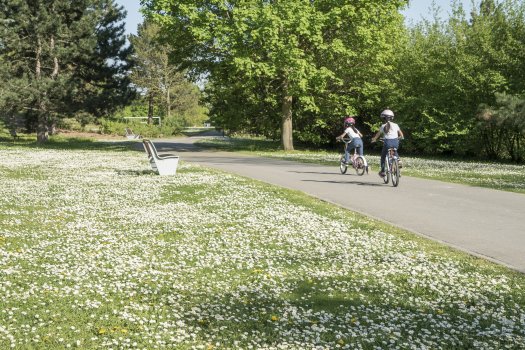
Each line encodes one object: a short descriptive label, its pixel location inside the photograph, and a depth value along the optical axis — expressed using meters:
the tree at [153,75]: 79.62
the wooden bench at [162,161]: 19.30
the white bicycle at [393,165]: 16.22
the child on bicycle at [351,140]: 19.47
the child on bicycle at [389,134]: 16.34
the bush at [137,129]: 68.00
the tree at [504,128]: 25.55
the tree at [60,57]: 39.72
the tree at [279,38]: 30.70
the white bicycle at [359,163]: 19.27
